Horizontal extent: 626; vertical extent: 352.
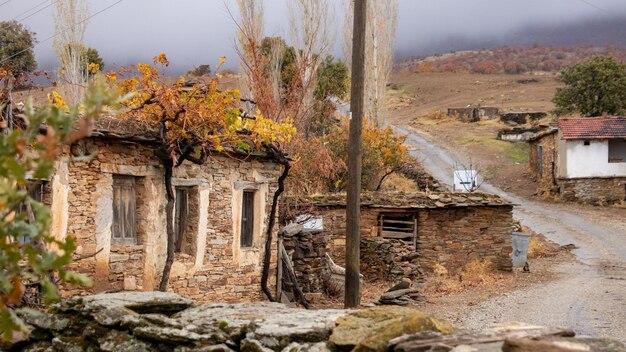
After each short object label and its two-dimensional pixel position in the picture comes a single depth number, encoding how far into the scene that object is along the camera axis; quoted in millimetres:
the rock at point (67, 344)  7872
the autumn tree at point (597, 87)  40844
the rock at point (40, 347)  8023
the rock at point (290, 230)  15934
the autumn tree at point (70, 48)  25688
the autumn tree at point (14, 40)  37212
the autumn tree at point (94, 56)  39681
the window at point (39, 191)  10016
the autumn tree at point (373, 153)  26422
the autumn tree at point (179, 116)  11172
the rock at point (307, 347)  6281
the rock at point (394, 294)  15844
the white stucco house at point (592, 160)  32969
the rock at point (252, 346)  6612
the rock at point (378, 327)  5837
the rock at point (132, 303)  7953
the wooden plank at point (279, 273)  14229
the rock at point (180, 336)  6988
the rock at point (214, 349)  6839
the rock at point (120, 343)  7311
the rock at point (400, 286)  16422
